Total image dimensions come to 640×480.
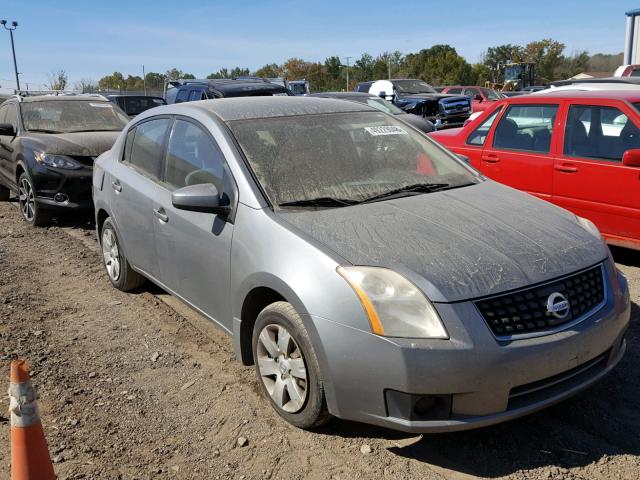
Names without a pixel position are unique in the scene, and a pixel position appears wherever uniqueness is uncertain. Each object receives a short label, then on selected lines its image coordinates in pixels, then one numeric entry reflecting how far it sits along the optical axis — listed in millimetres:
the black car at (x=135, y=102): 17297
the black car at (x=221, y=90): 12438
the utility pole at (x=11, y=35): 35469
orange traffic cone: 2498
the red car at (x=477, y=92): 27462
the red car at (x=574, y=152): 5402
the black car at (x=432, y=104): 19141
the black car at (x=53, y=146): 7766
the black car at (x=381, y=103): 12492
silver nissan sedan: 2668
